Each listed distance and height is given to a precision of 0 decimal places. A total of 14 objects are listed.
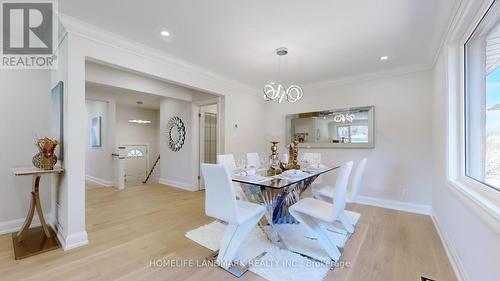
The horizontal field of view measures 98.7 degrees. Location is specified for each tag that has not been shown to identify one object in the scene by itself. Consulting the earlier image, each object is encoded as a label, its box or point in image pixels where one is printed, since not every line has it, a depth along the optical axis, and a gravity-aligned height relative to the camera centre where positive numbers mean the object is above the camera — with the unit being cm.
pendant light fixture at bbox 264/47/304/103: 289 +68
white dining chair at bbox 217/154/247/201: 300 -37
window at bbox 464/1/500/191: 154 +33
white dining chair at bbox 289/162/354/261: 201 -70
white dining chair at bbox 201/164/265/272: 185 -67
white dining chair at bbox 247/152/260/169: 369 -35
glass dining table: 222 -64
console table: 218 -113
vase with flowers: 234 -18
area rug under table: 188 -116
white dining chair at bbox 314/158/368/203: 263 -63
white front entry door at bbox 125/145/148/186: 769 -88
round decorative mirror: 524 +17
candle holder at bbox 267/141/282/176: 289 -30
